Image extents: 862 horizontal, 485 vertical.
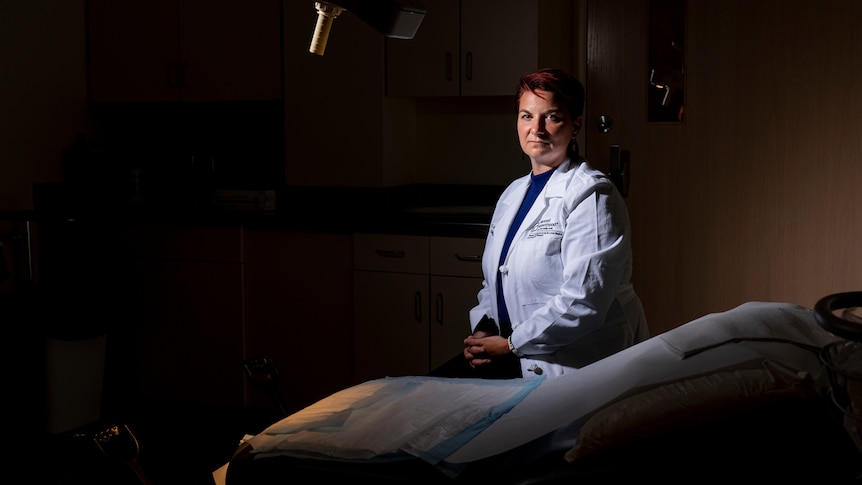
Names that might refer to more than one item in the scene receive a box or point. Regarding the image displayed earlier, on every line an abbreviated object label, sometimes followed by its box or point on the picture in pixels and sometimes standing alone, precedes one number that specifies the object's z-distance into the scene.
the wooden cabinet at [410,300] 3.18
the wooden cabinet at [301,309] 3.42
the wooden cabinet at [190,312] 3.56
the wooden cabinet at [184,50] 3.68
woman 1.93
